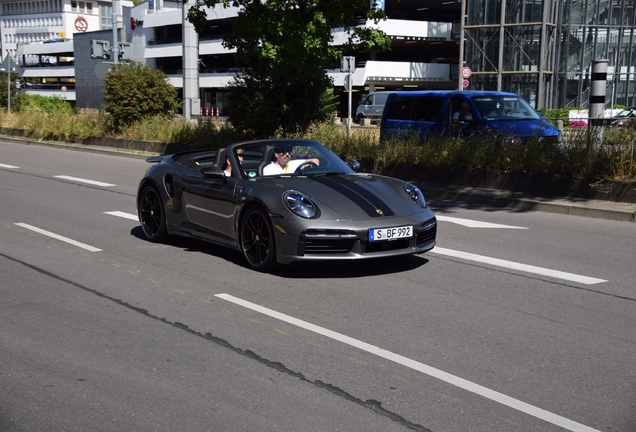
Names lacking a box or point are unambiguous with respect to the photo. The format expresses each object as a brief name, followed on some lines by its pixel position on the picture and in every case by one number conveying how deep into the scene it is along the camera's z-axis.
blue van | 16.72
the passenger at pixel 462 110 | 17.14
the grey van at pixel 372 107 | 48.59
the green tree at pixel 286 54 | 19.03
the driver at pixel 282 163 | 8.30
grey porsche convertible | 7.22
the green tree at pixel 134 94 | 26.20
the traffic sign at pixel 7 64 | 37.38
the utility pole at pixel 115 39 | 32.84
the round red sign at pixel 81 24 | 141.75
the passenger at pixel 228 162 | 8.31
